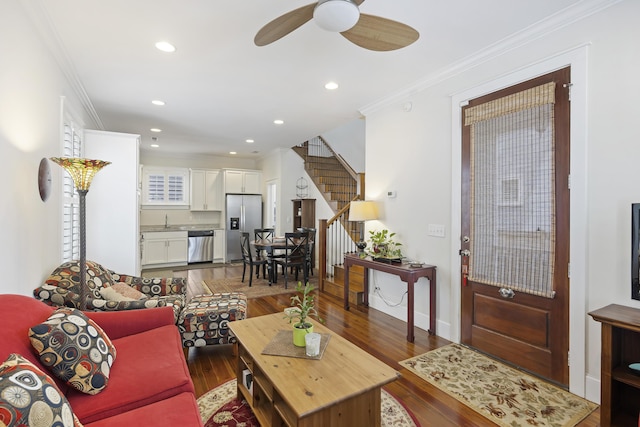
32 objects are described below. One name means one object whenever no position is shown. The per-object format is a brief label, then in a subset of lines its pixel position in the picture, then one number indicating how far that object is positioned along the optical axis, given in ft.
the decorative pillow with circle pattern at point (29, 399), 2.96
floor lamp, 7.76
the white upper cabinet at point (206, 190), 26.53
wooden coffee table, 4.66
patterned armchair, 7.64
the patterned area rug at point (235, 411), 6.47
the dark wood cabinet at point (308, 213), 23.17
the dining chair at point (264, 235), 20.30
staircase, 15.89
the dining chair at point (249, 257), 18.22
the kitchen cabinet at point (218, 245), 26.12
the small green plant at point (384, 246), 12.41
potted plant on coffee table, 6.23
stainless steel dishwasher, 25.09
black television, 6.43
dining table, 17.78
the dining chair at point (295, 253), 17.85
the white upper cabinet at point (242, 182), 26.50
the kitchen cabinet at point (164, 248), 23.48
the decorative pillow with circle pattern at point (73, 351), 4.64
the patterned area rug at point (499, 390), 6.67
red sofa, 4.33
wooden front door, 7.93
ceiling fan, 5.43
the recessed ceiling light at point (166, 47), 9.01
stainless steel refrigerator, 25.99
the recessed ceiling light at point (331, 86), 11.84
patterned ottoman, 8.99
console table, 10.62
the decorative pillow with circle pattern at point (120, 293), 8.38
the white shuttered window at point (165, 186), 24.97
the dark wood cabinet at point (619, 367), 5.88
